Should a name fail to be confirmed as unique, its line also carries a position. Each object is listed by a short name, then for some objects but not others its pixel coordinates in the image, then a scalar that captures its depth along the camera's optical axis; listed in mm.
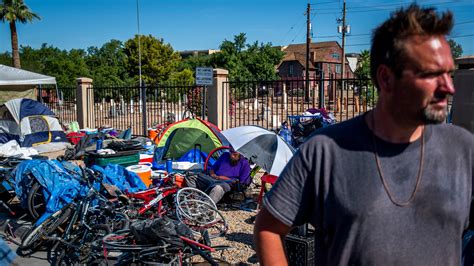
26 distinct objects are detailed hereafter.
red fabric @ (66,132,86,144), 14195
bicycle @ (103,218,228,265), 4328
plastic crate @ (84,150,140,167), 8703
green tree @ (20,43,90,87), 48062
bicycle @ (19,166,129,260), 5430
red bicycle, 5988
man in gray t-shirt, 1480
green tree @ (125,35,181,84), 44250
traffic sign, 11727
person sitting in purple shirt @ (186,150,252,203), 7262
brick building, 59781
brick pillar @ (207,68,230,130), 12363
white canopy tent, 16781
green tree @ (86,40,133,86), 42581
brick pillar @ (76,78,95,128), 16812
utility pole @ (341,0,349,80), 39281
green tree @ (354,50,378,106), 48438
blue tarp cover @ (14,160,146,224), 6293
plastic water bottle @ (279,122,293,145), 11367
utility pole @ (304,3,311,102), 35794
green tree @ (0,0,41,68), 32531
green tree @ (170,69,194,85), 44394
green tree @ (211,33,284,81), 43684
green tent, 9836
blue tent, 13230
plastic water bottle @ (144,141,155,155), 10608
